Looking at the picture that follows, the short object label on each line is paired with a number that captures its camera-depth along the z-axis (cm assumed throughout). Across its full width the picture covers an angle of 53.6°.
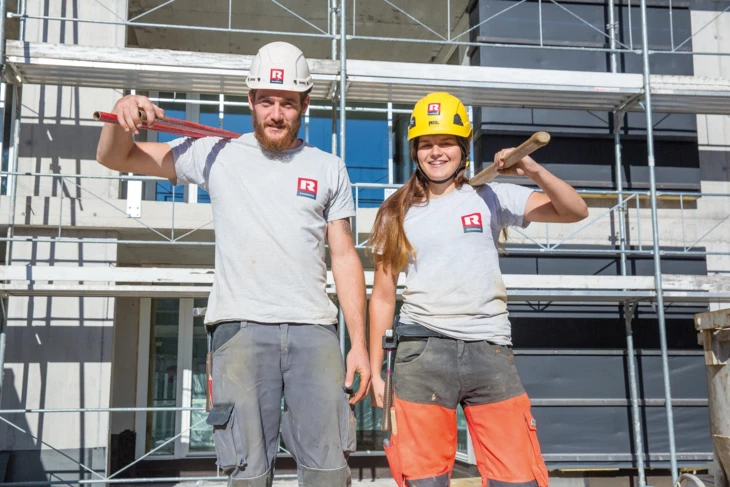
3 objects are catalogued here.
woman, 295
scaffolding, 696
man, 268
